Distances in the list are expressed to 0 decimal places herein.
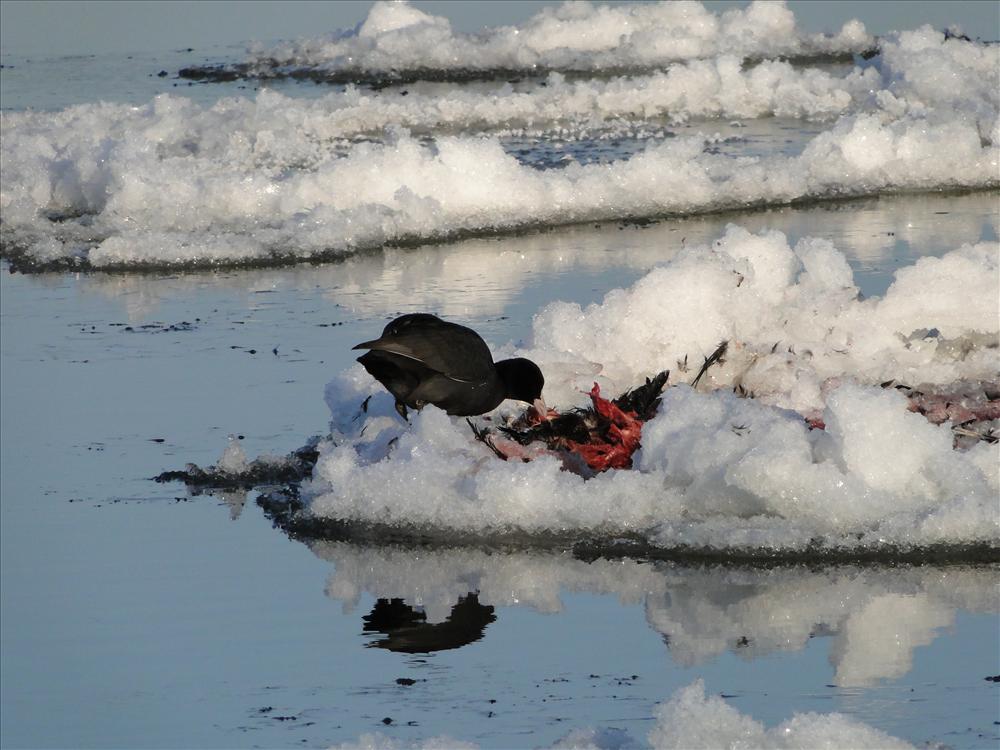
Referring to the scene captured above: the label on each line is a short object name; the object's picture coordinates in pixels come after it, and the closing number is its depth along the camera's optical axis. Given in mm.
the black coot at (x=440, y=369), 17125
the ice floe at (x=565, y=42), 56844
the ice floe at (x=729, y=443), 15305
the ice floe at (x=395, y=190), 30078
